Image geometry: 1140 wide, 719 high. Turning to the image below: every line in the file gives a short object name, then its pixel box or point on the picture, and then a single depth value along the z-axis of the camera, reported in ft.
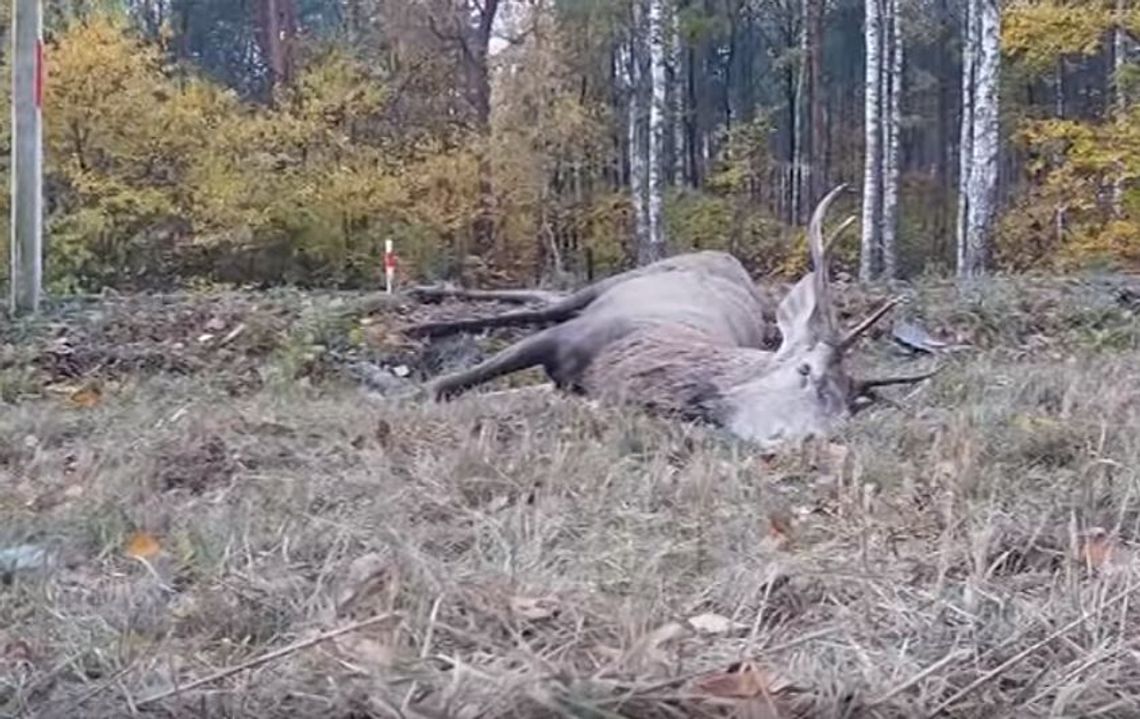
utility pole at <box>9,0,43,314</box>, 31.37
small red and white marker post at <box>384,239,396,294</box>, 48.16
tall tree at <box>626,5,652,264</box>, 82.28
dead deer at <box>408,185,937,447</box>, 18.42
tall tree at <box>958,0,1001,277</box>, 57.47
